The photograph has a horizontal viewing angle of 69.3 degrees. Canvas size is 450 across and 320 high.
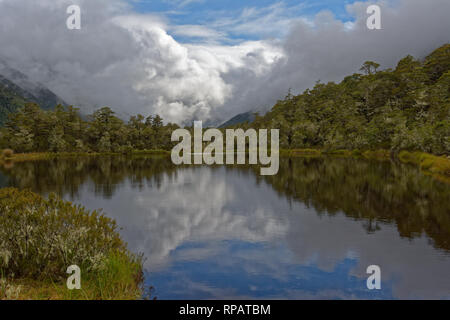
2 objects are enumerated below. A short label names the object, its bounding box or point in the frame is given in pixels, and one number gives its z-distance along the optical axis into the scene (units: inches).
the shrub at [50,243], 450.3
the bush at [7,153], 4077.3
